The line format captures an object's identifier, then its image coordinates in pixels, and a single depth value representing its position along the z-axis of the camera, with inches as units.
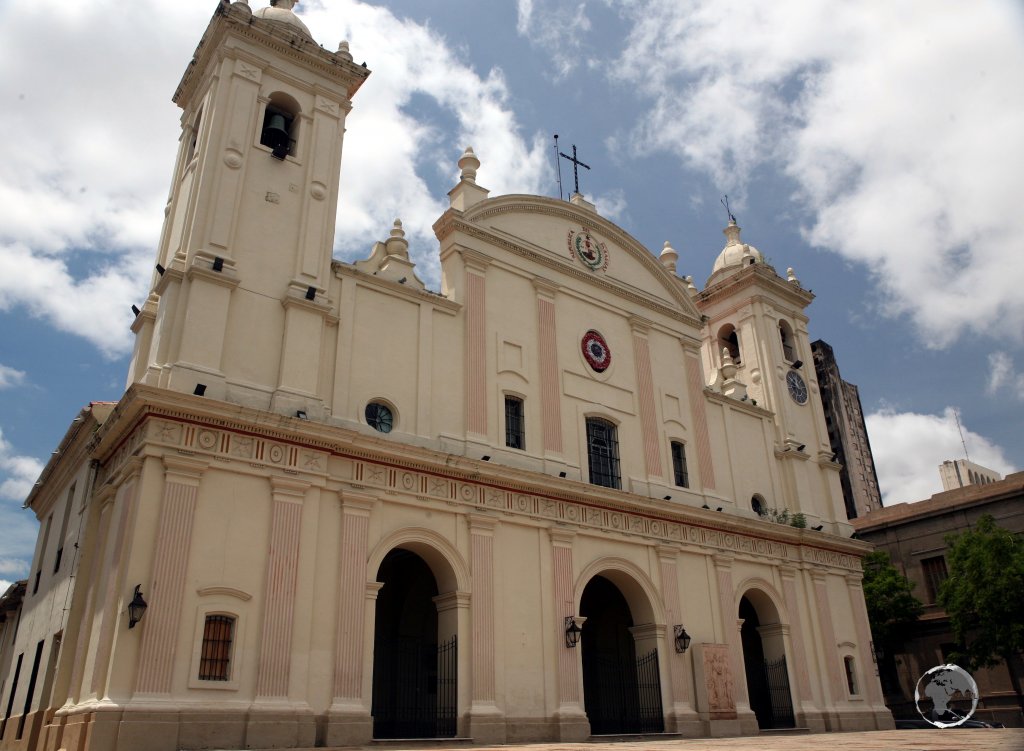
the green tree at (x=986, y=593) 1101.1
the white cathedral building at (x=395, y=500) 542.6
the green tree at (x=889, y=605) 1298.0
